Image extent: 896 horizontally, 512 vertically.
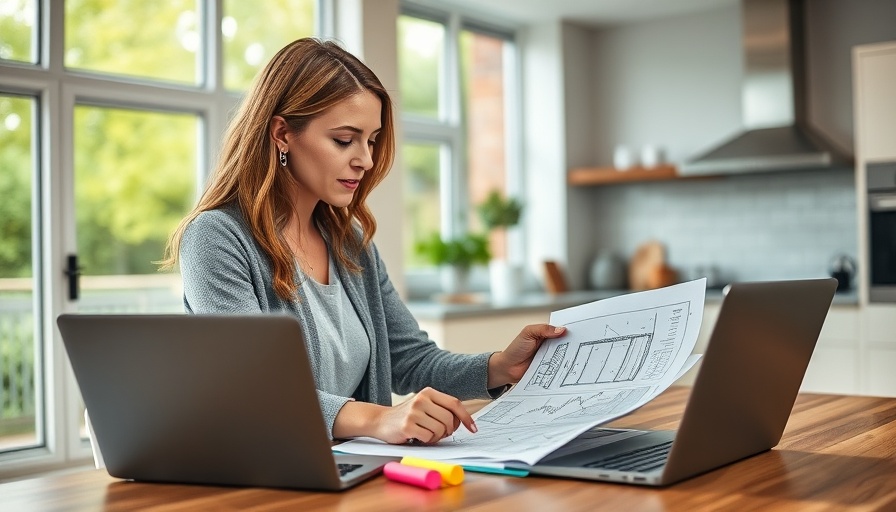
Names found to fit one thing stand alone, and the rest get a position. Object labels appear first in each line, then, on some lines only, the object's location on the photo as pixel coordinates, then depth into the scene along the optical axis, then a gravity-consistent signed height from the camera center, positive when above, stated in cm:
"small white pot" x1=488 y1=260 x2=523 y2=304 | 527 -4
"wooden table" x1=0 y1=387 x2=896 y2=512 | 100 -24
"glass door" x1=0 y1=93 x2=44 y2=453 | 361 +5
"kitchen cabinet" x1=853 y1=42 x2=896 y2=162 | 442 +76
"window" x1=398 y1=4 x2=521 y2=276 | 533 +91
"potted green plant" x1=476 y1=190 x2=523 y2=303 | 527 +27
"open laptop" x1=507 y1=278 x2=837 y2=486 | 107 -16
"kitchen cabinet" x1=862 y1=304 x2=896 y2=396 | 440 -39
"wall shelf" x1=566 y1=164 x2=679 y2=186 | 540 +55
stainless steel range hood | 498 +91
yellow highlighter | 107 -22
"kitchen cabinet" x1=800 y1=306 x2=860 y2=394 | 451 -43
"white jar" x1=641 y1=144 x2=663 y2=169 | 555 +66
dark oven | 444 +16
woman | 155 +7
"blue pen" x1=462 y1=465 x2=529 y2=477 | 112 -23
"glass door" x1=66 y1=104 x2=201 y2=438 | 385 +34
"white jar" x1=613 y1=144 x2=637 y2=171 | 562 +65
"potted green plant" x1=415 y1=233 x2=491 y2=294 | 490 +10
